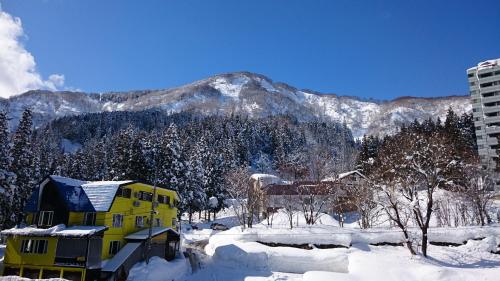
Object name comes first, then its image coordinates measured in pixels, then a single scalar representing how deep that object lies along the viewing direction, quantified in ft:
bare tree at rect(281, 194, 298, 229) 152.05
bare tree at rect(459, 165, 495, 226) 123.34
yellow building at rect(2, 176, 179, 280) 86.74
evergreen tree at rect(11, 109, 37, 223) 127.71
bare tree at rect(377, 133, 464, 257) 92.00
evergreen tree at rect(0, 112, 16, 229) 105.19
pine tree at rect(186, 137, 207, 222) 178.81
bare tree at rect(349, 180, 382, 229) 124.47
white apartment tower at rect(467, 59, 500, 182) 246.06
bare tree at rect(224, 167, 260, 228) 142.03
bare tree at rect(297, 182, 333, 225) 137.06
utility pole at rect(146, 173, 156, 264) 90.34
